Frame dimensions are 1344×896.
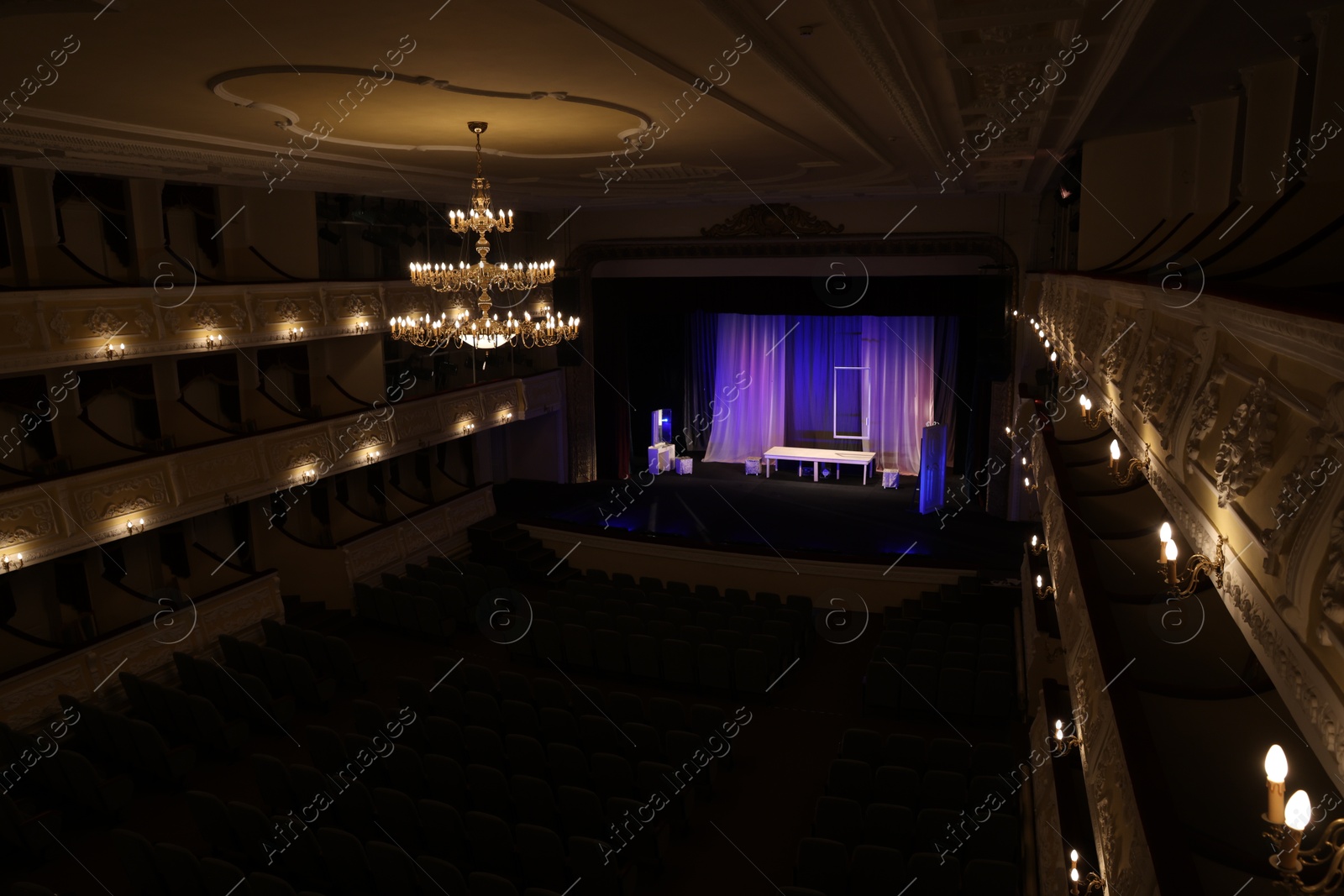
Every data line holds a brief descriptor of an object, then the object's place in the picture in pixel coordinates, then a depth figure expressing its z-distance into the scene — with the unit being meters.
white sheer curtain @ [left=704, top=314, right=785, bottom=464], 21.36
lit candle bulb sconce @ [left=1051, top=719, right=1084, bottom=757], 5.51
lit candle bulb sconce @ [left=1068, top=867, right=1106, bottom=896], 4.55
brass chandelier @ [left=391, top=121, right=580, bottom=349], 7.74
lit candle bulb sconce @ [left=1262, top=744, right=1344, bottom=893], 1.80
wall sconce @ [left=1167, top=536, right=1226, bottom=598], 2.75
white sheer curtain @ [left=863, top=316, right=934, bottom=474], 19.80
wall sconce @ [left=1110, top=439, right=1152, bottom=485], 3.98
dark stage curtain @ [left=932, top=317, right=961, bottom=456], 19.23
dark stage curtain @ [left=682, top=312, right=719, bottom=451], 21.78
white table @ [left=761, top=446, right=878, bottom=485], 19.70
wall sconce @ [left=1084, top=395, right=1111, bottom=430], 5.96
